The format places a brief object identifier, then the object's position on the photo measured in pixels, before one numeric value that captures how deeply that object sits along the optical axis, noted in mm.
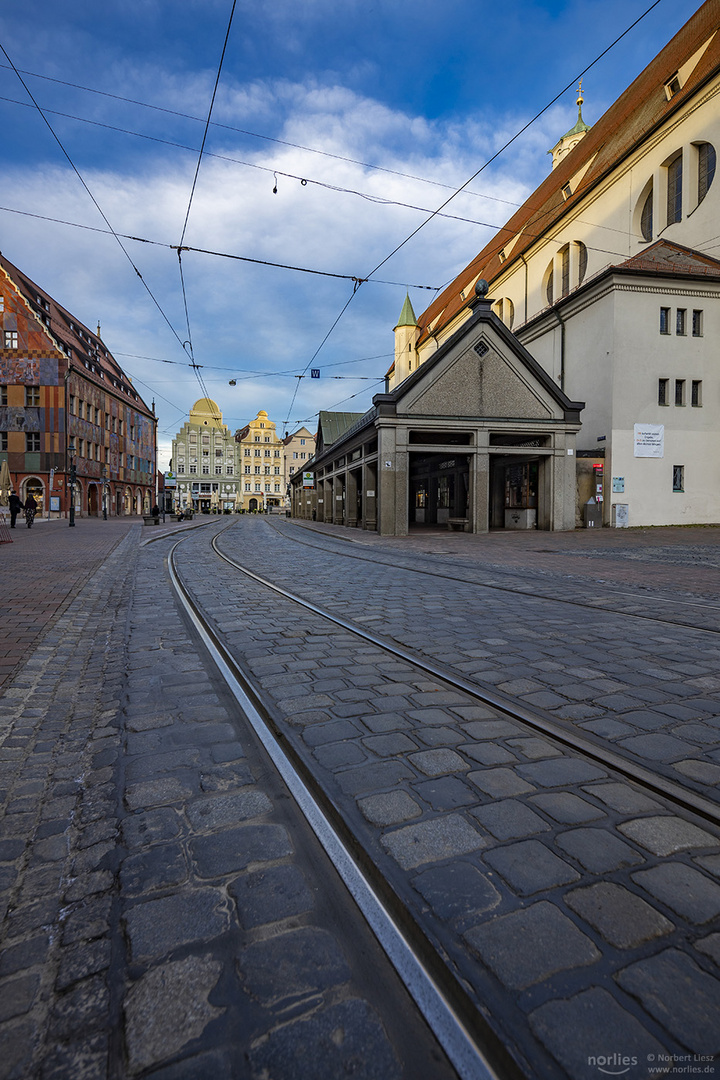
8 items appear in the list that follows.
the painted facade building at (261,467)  89312
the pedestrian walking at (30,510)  26438
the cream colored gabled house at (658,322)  25859
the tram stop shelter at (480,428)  22969
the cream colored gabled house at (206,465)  86812
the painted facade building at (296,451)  91250
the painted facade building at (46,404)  41125
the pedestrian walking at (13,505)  27359
